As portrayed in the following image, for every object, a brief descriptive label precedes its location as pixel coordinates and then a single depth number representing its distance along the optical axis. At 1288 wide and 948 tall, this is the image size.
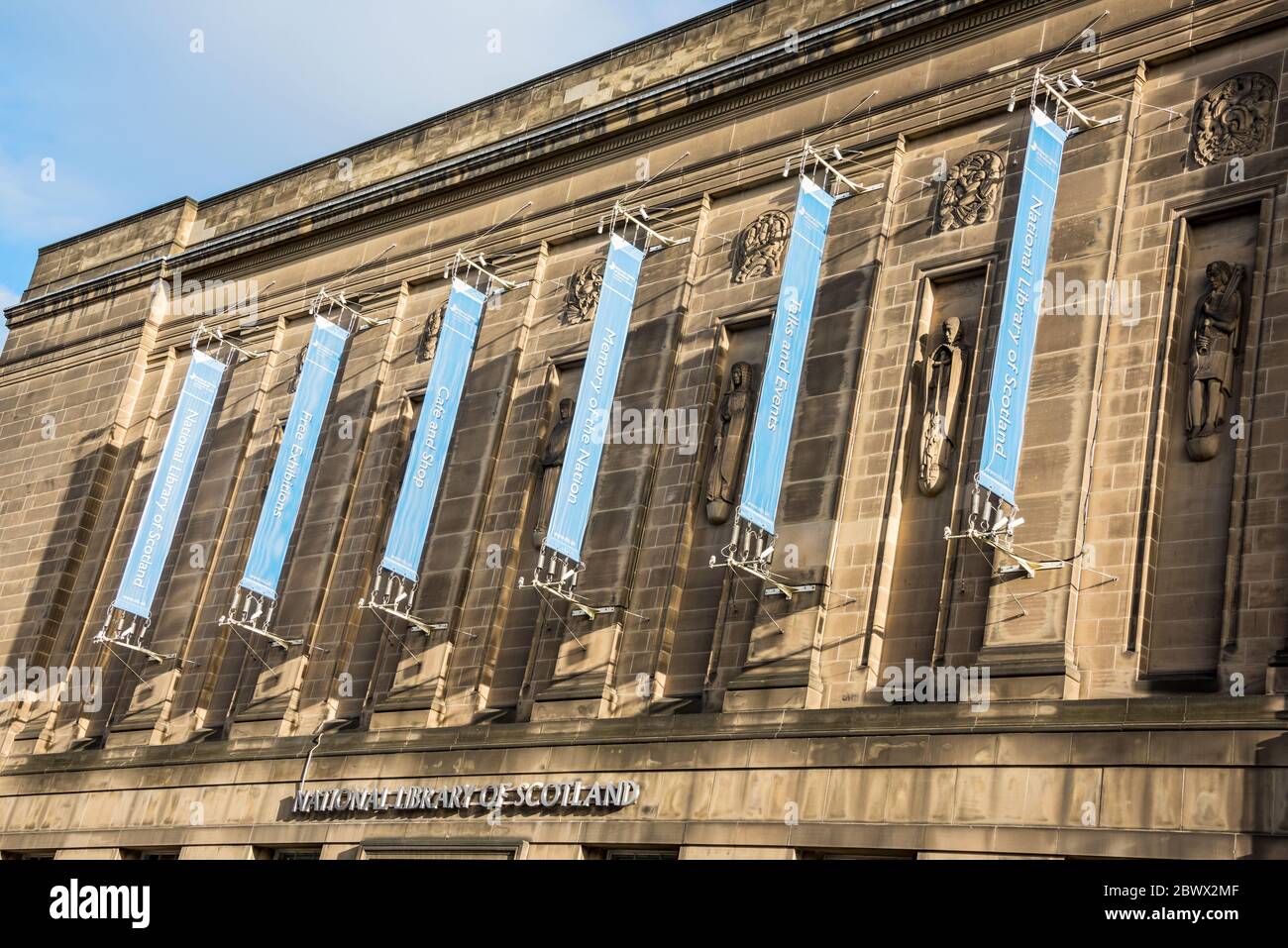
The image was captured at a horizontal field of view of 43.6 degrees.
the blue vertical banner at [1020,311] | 23.06
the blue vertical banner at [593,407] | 28.69
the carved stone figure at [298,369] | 39.34
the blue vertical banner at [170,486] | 37.00
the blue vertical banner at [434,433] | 31.61
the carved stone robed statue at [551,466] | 31.39
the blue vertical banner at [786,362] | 25.92
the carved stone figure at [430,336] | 36.22
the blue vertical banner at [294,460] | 34.16
